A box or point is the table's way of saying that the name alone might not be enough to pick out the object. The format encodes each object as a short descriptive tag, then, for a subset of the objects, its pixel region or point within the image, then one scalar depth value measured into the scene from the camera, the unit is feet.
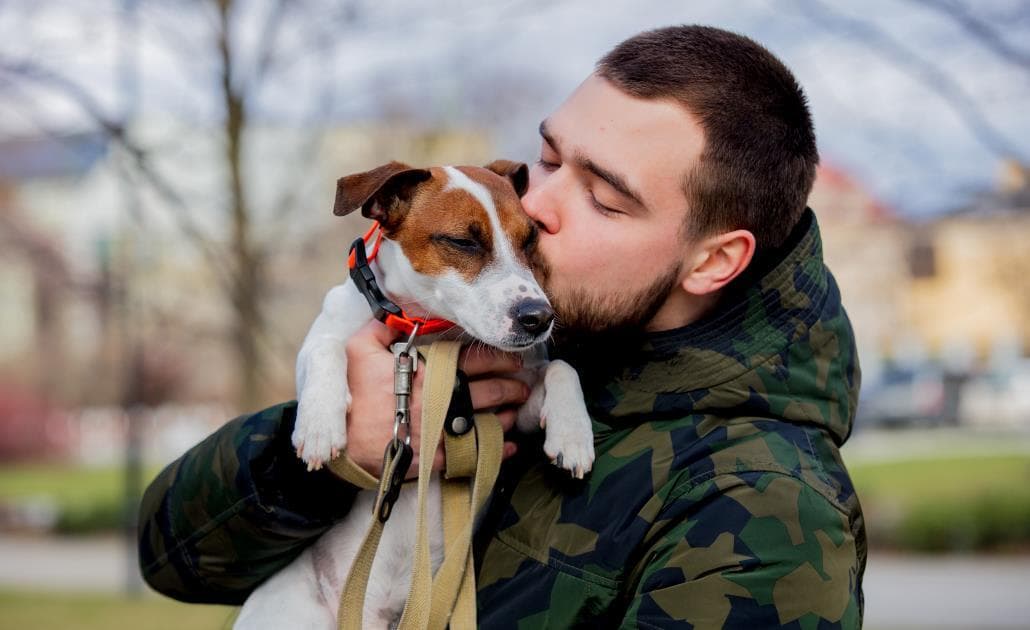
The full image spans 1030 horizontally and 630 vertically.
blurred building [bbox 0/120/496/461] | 25.30
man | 6.72
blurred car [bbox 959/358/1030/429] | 75.82
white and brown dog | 8.28
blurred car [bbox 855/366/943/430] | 75.05
